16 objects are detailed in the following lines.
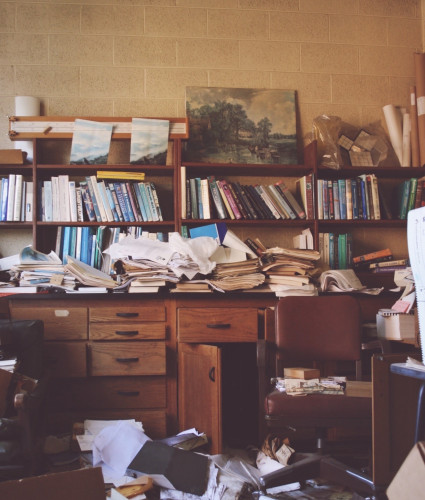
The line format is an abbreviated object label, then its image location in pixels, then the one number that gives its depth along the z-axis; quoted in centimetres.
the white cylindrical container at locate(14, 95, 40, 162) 335
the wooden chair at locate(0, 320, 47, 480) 202
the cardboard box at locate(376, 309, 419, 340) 252
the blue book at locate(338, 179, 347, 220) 336
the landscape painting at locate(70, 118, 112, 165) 323
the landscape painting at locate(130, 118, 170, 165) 326
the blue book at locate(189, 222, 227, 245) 310
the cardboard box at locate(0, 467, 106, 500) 143
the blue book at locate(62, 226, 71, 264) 324
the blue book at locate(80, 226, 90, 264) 325
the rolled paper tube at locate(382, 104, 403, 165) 354
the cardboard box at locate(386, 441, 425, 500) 117
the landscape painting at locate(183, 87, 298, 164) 347
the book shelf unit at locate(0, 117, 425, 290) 323
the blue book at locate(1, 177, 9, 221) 318
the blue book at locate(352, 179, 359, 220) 337
